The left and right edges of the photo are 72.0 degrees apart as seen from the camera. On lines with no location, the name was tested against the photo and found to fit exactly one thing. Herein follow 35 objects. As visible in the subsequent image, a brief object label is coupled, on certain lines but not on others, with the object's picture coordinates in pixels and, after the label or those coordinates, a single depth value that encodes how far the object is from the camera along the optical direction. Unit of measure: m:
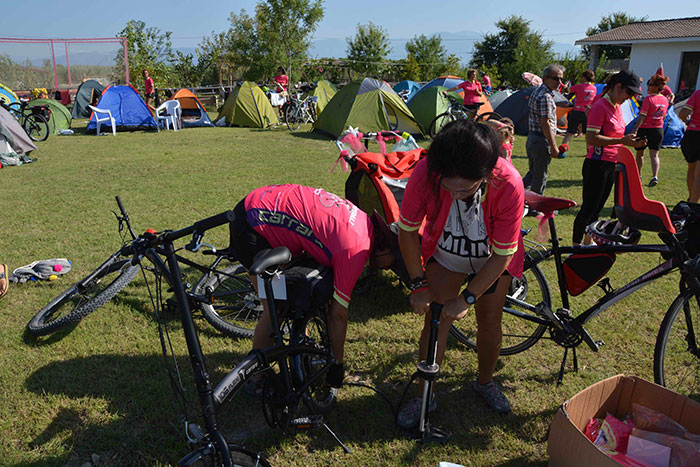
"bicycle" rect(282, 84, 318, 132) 14.16
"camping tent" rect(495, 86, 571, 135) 13.27
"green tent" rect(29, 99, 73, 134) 13.25
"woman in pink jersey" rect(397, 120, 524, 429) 1.81
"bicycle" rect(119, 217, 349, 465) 1.73
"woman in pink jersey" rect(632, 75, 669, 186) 6.87
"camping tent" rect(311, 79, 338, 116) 14.96
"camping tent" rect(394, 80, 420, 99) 19.41
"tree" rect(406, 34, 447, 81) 40.22
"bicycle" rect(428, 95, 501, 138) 11.88
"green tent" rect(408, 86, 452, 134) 12.82
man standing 5.18
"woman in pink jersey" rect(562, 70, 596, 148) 11.00
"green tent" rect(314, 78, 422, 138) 12.01
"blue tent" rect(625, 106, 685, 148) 11.85
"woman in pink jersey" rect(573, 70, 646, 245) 4.25
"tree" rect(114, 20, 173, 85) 20.98
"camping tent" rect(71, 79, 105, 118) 16.12
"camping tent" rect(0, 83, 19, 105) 13.59
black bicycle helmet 2.70
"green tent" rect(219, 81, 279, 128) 14.48
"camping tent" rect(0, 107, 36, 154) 9.23
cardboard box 1.99
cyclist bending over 2.37
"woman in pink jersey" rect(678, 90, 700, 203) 5.80
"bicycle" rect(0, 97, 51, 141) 12.05
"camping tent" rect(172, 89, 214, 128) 14.76
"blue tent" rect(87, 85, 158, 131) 13.22
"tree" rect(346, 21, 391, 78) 42.34
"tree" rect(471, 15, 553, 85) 34.44
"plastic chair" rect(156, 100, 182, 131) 13.76
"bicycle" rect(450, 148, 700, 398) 2.39
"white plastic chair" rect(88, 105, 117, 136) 12.75
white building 23.64
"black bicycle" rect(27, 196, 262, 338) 3.32
